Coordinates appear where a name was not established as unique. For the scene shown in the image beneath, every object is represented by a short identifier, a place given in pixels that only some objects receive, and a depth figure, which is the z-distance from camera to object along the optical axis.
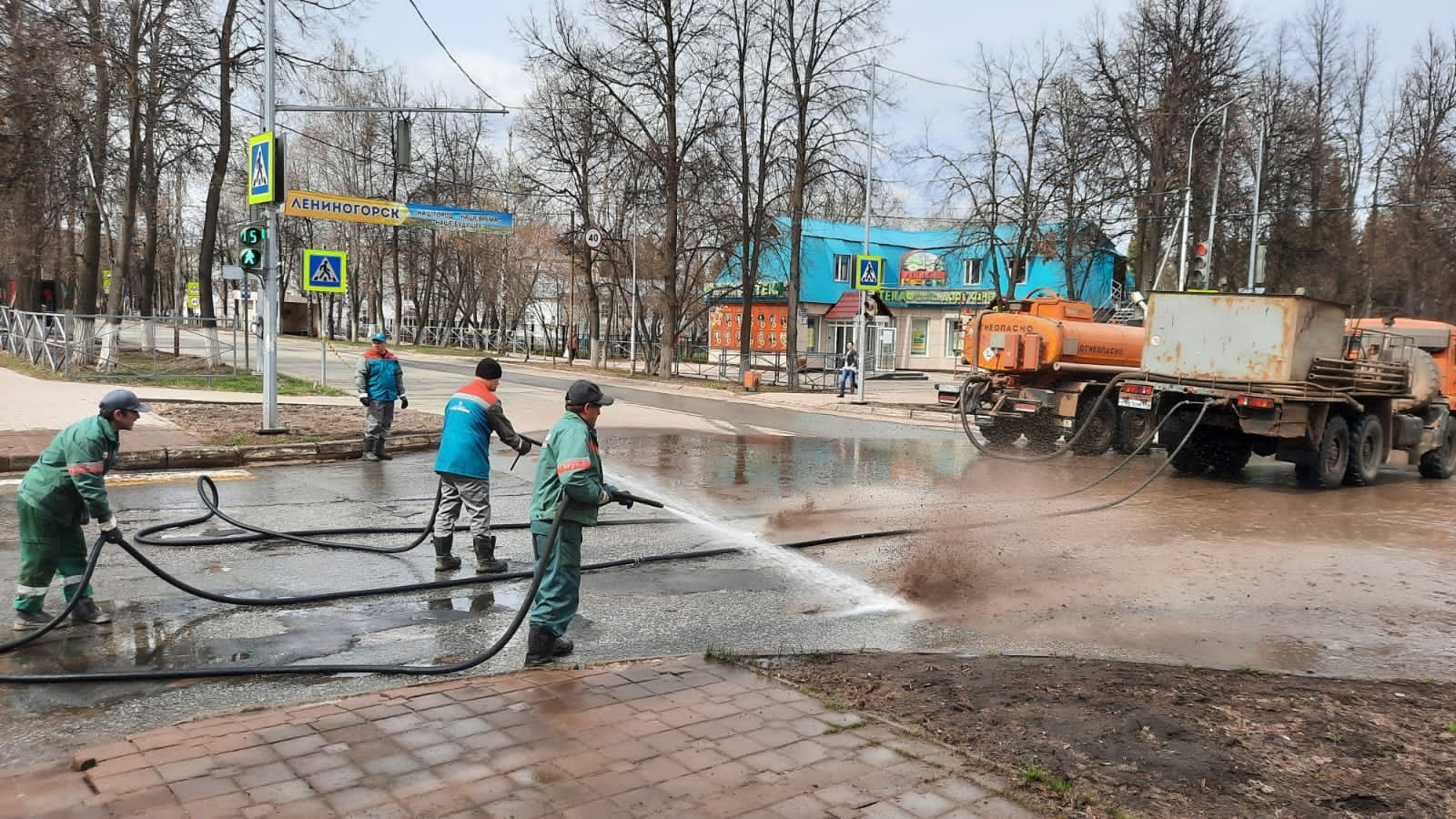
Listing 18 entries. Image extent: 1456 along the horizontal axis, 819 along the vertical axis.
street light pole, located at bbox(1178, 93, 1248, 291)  26.92
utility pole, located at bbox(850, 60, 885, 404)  25.36
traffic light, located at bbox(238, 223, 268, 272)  13.23
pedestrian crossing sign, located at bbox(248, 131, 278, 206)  13.13
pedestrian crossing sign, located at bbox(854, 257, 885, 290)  24.77
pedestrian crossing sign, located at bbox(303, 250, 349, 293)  21.05
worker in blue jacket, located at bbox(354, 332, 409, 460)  12.94
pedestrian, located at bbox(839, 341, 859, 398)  28.17
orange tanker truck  15.98
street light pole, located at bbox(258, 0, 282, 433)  13.45
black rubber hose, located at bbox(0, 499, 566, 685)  4.71
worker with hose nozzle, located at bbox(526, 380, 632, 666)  5.13
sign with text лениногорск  19.58
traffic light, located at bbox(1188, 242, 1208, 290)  23.27
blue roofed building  45.78
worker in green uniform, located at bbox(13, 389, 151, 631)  5.58
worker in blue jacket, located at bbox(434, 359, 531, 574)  7.21
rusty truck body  12.34
